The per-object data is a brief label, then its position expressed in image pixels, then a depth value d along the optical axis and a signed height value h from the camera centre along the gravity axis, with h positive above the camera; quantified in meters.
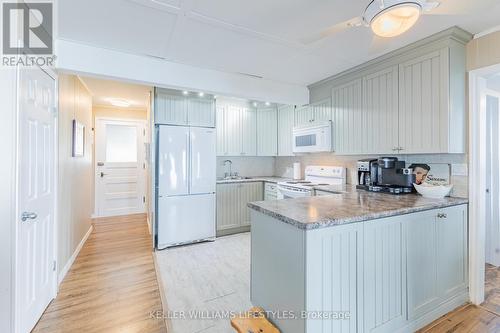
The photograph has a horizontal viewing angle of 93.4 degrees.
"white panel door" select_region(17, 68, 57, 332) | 1.67 -0.27
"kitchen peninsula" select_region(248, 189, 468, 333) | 1.40 -0.66
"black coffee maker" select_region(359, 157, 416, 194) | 2.52 -0.12
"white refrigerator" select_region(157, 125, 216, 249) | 3.50 -0.29
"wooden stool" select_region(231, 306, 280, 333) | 1.54 -1.07
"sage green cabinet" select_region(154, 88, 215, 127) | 3.48 +0.88
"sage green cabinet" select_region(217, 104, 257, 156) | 4.34 +0.67
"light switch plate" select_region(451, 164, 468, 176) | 2.23 -0.03
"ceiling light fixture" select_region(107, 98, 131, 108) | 4.64 +1.32
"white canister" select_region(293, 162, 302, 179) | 4.39 -0.09
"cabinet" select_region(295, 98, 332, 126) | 3.50 +0.87
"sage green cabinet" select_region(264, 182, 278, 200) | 4.16 -0.44
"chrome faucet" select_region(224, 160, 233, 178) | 4.72 -0.07
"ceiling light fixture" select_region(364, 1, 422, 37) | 1.19 +0.80
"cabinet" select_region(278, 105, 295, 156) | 4.30 +0.71
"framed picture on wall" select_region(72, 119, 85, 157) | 3.01 +0.37
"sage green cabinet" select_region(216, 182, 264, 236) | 4.09 -0.67
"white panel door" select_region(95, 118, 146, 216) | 5.34 -0.05
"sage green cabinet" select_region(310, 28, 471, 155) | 2.14 +0.71
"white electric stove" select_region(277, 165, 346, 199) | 3.48 -0.24
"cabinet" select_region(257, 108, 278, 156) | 4.68 +0.64
